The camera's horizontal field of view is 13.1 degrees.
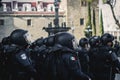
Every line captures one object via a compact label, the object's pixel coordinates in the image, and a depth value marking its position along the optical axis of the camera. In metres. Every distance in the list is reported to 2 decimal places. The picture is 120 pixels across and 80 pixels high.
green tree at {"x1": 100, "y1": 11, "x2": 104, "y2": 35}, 64.88
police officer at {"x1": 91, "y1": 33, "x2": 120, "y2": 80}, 11.55
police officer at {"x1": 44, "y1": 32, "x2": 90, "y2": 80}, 8.38
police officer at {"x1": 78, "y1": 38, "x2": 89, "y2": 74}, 12.99
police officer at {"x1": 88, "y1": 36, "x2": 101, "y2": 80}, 12.28
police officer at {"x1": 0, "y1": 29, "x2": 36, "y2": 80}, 9.49
